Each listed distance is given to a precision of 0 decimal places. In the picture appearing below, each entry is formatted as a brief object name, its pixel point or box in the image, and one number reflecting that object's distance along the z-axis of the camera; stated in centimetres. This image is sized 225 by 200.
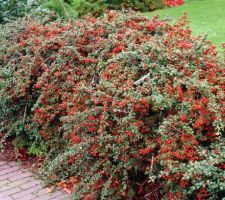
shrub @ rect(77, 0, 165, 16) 1116
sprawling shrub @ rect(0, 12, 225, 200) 328
